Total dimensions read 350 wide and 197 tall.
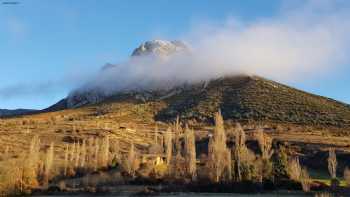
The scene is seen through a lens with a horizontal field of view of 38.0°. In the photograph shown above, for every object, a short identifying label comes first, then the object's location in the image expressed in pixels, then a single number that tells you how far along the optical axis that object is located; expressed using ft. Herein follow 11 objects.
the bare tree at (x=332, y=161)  182.37
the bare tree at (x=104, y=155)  239.71
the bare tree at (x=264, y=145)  197.33
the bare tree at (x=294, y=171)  188.44
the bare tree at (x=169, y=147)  231.24
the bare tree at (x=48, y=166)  209.46
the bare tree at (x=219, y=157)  191.79
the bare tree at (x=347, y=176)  174.60
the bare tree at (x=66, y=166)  230.99
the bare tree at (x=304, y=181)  172.55
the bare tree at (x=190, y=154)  200.54
